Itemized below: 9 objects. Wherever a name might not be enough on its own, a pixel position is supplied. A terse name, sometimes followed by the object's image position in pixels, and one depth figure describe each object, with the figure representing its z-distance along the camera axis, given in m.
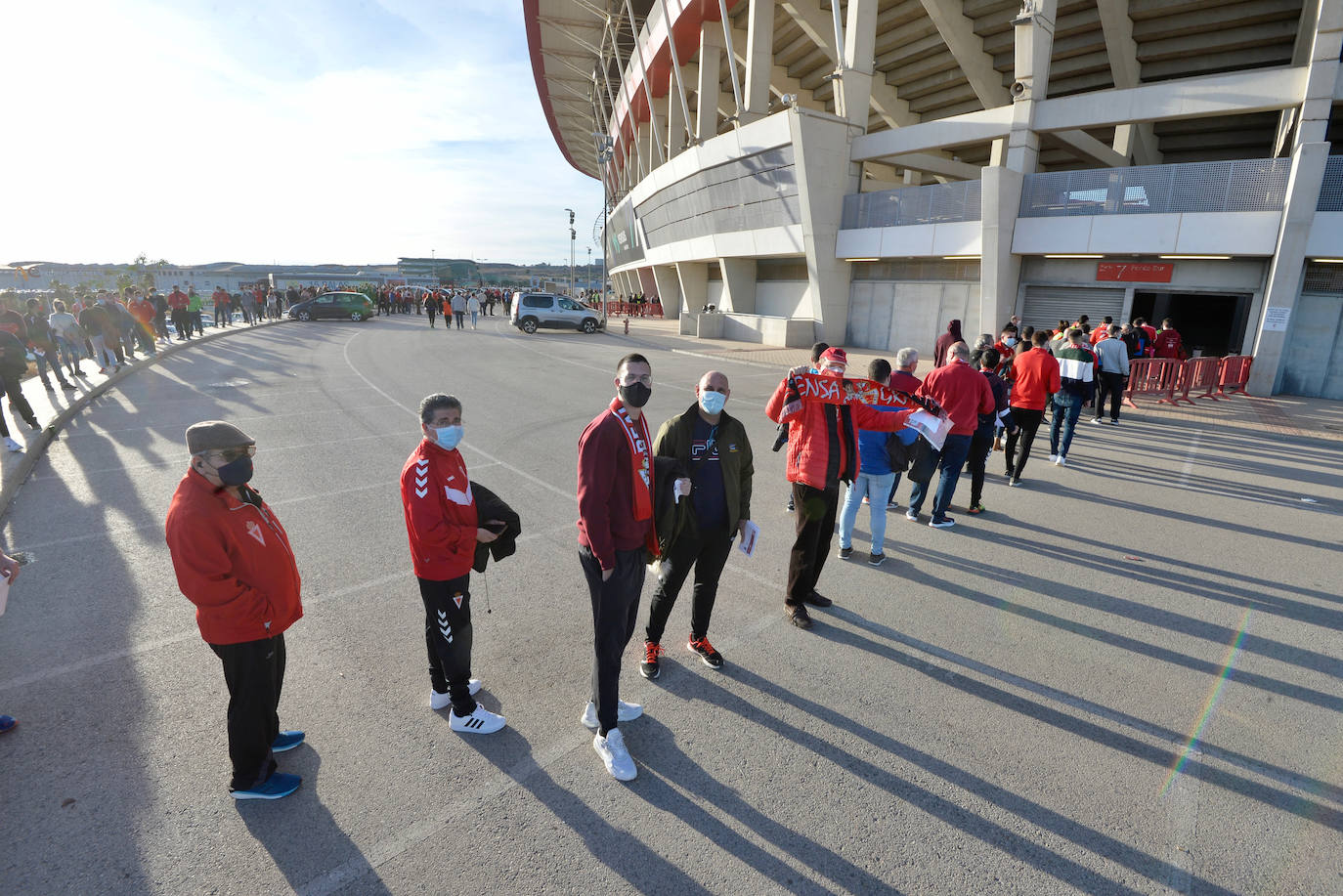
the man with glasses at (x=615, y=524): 2.97
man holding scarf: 4.41
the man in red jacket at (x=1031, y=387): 7.75
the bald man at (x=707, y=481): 3.66
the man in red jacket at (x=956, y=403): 6.34
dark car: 34.16
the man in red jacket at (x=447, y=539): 3.08
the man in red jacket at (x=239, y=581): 2.58
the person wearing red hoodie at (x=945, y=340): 10.62
